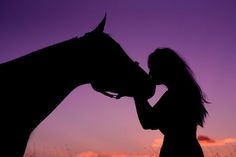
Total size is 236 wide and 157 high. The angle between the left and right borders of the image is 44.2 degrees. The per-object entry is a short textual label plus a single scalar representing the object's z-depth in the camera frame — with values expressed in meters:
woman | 3.41
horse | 3.27
